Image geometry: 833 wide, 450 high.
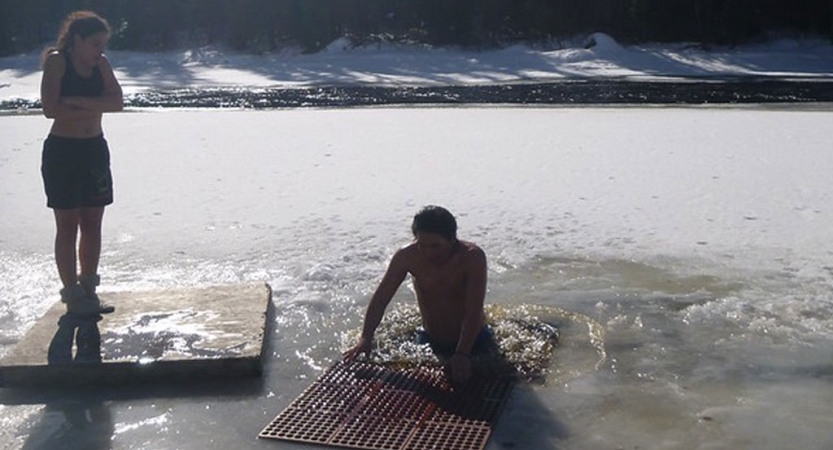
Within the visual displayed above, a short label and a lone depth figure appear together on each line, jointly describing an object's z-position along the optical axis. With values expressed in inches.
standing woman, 194.9
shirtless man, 171.0
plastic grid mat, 150.1
